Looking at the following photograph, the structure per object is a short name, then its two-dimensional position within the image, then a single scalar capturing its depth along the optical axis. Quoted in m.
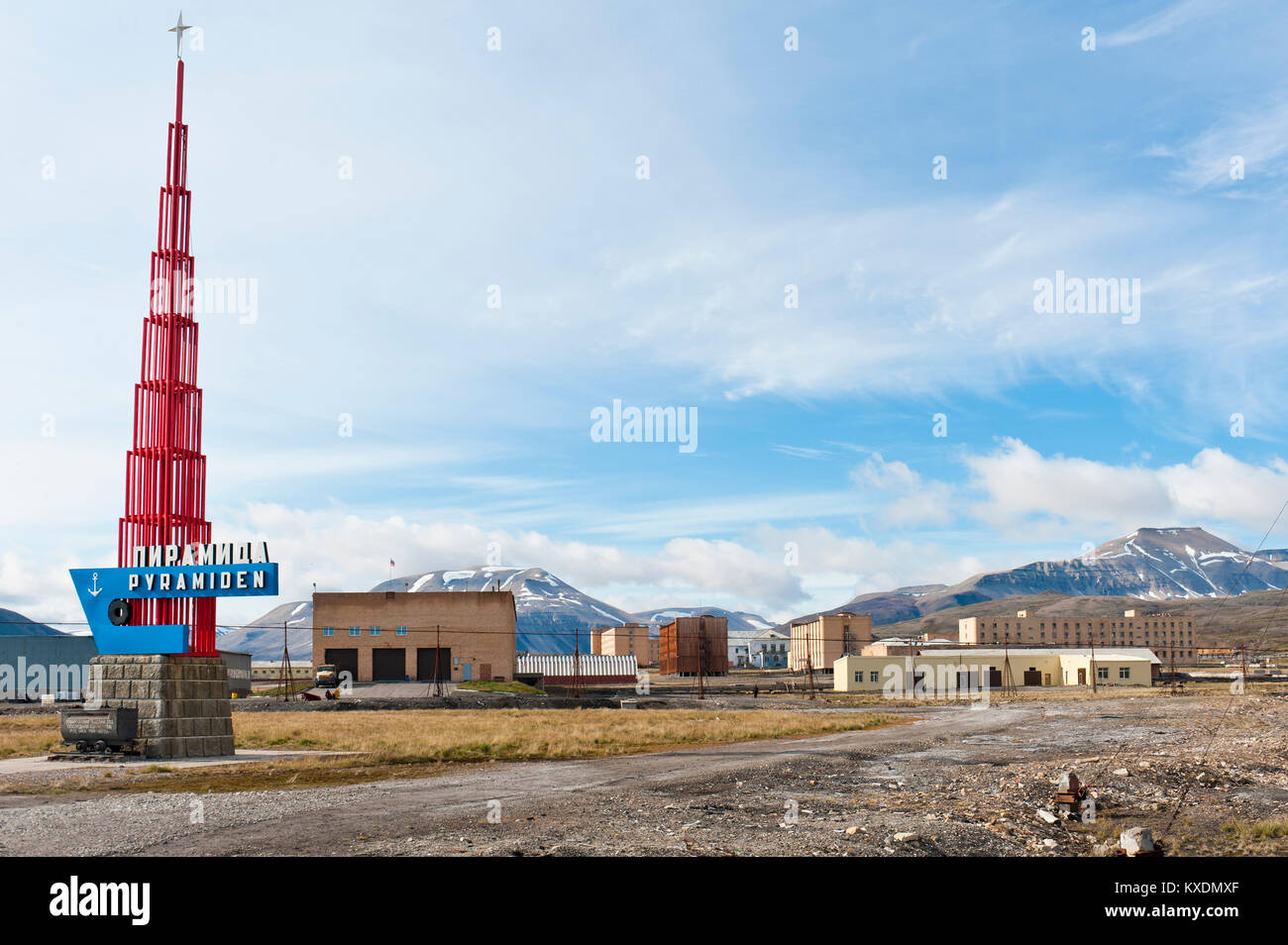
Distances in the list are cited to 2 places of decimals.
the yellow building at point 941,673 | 97.00
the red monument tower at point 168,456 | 28.53
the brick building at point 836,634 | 169.50
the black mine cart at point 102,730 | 27.14
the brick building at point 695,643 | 154.00
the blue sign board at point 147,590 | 27.89
